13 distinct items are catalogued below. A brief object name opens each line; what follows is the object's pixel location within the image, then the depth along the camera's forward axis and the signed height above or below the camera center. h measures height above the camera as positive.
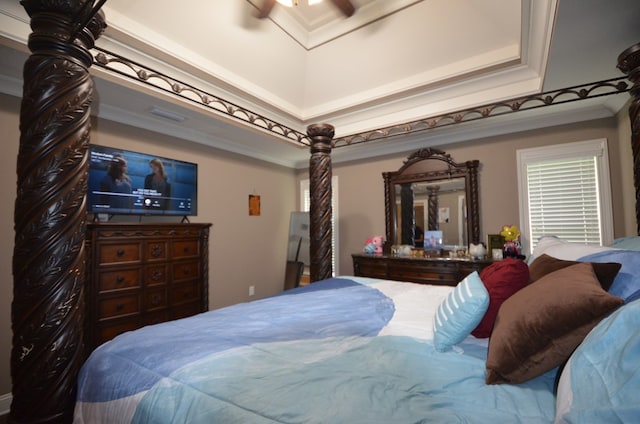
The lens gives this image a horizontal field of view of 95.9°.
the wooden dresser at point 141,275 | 2.31 -0.44
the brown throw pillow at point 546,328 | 0.76 -0.30
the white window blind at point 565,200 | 2.96 +0.21
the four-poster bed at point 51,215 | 1.07 +0.06
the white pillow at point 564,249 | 1.36 -0.15
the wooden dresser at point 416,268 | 3.14 -0.54
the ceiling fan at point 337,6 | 2.36 +1.84
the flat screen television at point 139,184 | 2.59 +0.44
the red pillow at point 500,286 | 1.15 -0.27
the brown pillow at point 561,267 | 1.00 -0.19
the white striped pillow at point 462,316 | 1.05 -0.35
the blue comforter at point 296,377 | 0.72 -0.46
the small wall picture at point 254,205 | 4.30 +0.31
